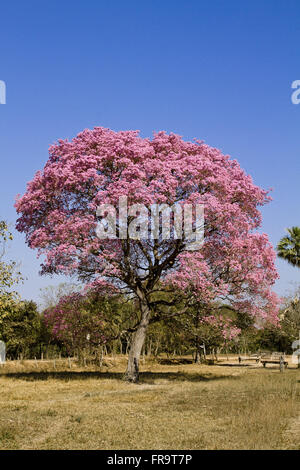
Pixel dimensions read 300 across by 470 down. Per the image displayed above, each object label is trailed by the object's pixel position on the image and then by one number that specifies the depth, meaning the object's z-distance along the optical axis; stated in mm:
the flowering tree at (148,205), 23844
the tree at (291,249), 44062
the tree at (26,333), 49844
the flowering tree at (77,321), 27141
